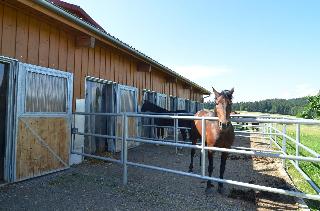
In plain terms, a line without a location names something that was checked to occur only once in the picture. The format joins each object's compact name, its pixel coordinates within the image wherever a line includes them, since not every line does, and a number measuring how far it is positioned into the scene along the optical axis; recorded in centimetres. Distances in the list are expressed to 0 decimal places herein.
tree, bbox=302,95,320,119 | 4212
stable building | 515
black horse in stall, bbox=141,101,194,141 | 1072
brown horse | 437
